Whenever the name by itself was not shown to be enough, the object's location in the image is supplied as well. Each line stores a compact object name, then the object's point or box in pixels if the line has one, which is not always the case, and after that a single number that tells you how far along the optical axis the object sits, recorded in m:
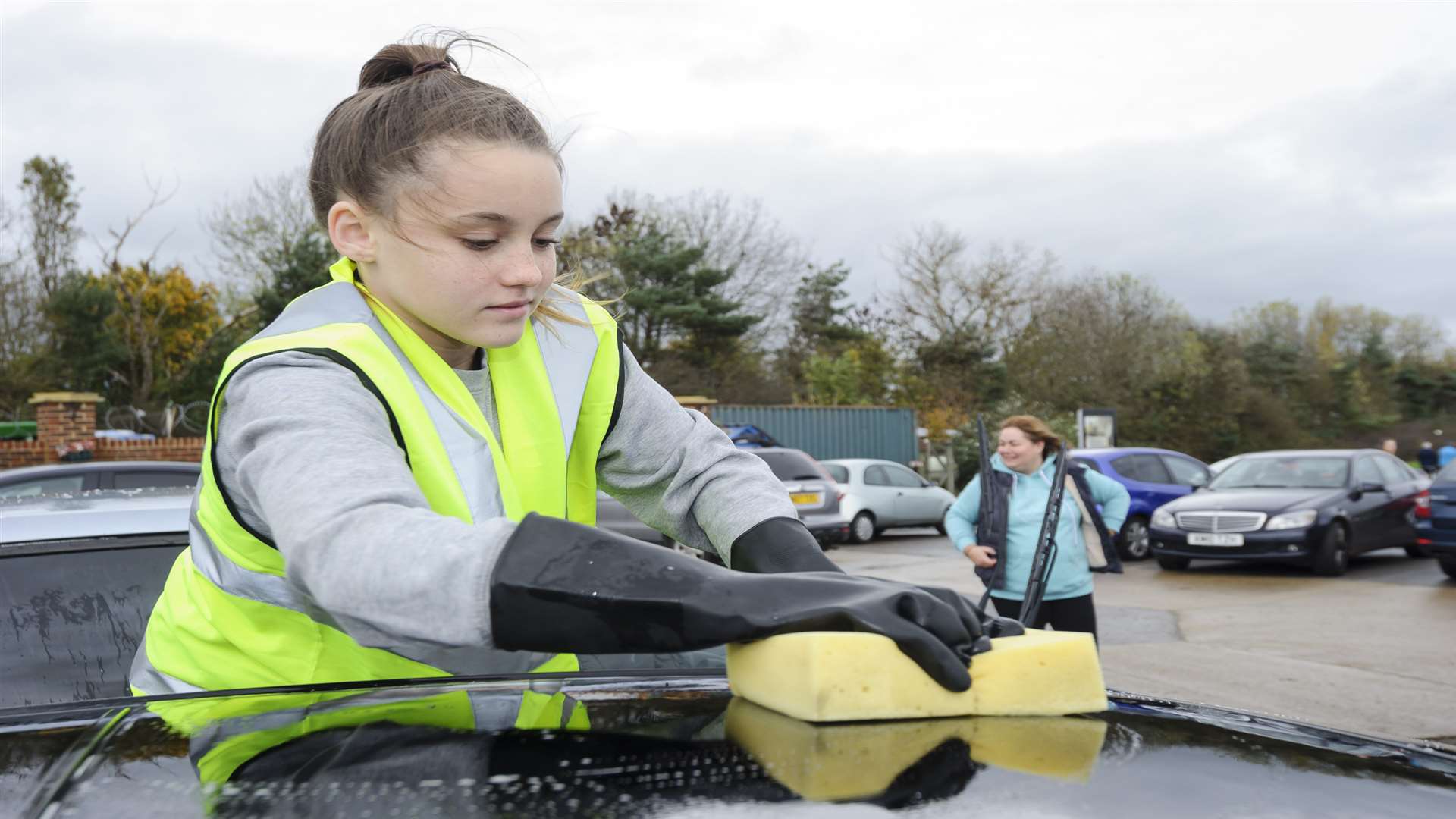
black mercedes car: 11.93
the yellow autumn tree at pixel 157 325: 26.36
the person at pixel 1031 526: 6.04
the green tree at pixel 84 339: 26.31
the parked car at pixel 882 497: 17.03
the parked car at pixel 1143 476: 14.05
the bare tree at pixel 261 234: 30.02
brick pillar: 17.09
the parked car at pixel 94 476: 8.27
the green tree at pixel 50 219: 28.38
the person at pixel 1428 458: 25.08
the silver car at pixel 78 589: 2.29
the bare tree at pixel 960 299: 33.56
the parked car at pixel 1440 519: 10.88
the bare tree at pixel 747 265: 32.66
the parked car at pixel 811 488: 15.92
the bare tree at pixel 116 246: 25.55
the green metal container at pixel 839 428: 25.23
